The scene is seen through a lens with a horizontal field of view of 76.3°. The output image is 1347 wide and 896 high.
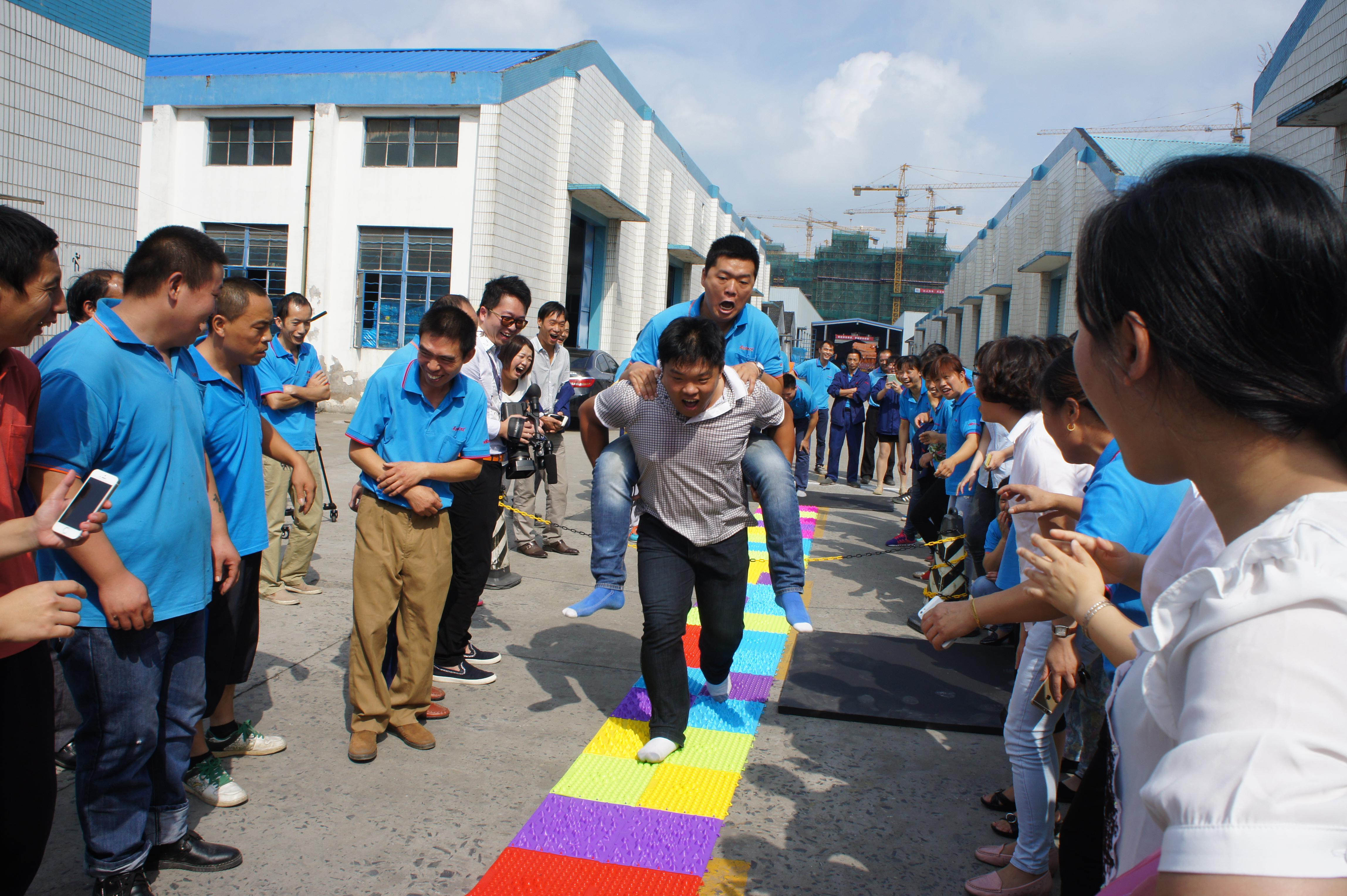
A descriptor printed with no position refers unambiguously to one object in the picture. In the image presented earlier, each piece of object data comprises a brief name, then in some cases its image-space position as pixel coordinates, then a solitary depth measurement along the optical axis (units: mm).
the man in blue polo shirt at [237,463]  3508
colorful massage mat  2891
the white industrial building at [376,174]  17594
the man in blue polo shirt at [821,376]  12930
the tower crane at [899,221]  125438
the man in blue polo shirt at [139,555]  2445
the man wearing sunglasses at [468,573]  4742
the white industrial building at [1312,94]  8641
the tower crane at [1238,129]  38144
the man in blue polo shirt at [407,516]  3818
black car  15617
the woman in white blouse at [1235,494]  750
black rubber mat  4398
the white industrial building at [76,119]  7125
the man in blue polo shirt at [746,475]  3939
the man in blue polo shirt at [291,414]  5523
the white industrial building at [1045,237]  18547
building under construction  127750
